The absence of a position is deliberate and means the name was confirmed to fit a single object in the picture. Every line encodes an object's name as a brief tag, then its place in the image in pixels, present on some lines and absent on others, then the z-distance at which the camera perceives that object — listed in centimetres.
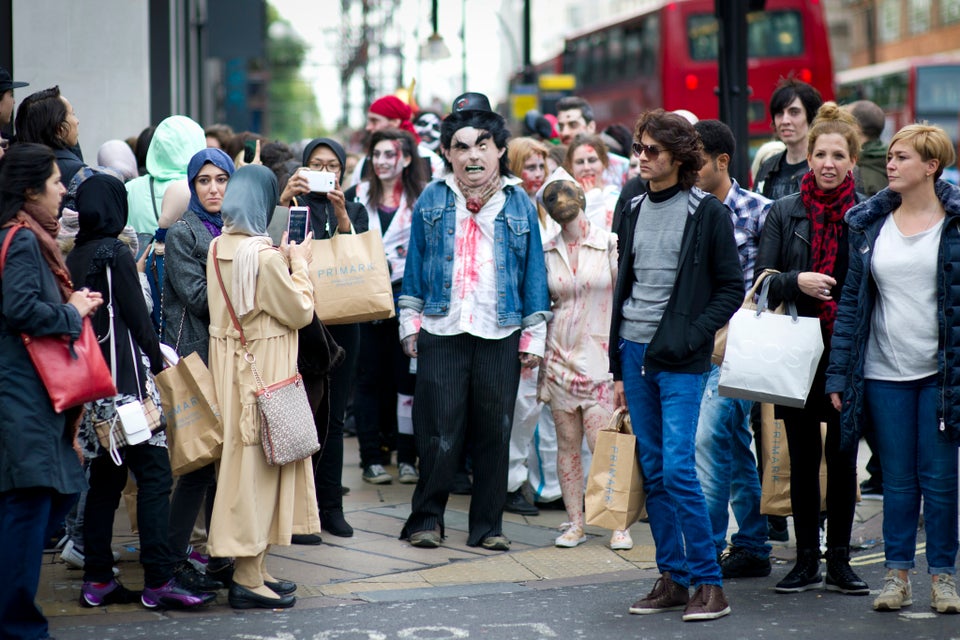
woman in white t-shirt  1066
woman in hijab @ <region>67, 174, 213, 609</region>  1052
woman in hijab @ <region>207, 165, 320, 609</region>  1088
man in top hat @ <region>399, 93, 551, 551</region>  1338
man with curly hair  1066
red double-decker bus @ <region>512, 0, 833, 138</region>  4291
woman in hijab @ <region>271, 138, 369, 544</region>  1329
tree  15238
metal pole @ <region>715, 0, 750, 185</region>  1977
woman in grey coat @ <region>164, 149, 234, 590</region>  1131
